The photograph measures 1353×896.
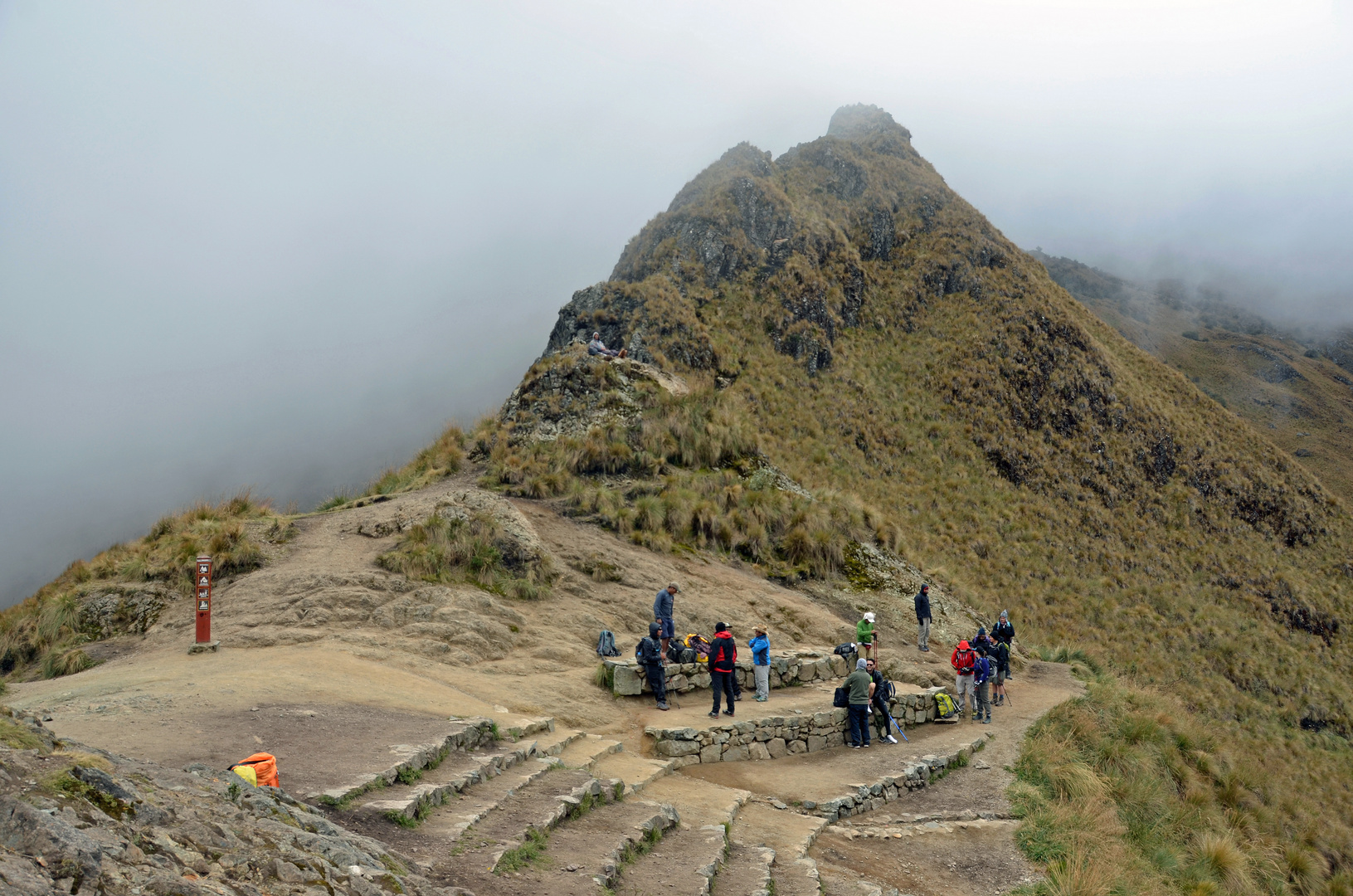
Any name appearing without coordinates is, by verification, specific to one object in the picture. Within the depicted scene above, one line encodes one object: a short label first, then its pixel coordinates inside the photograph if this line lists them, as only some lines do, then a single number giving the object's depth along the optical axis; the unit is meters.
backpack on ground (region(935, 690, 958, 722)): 16.77
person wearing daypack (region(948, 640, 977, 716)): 16.58
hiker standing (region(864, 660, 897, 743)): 15.01
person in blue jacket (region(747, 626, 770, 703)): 15.10
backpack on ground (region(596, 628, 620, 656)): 16.19
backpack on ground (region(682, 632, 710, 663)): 15.88
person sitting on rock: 28.86
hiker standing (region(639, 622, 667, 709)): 14.40
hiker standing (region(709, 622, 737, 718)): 13.95
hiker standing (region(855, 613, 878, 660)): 17.91
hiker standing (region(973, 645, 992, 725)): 16.58
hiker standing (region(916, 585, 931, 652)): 21.00
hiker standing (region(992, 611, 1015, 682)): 19.59
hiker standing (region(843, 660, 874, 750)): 14.00
